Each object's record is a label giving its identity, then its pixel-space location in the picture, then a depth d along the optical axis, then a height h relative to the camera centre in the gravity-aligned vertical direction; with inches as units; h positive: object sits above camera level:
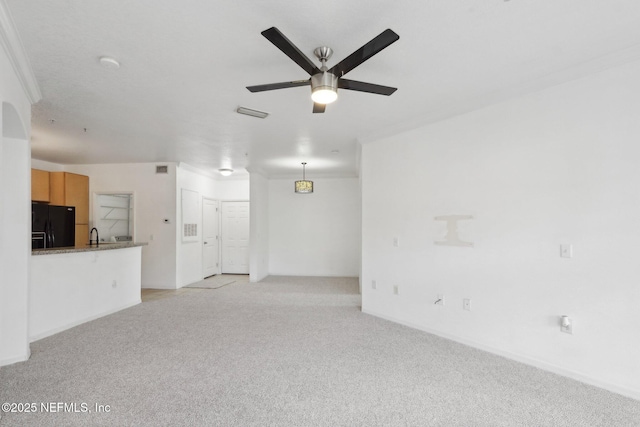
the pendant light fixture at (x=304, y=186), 283.9 +27.5
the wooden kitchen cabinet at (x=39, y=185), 231.8 +25.0
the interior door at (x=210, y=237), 331.6 -17.5
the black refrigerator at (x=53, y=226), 215.5 -2.9
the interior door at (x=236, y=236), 365.4 -17.7
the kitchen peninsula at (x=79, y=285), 152.8 -33.2
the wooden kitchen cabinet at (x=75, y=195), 247.6 +19.9
